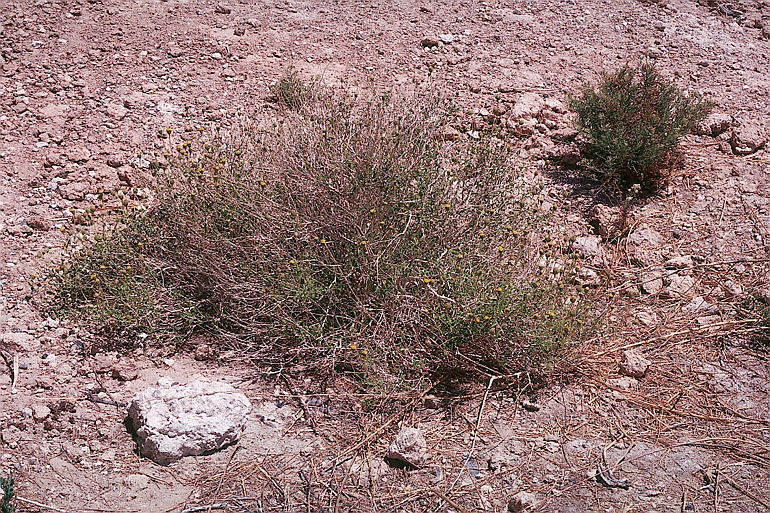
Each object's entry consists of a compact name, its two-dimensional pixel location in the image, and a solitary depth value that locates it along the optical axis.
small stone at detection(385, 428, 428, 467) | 2.93
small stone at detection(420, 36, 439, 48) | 5.46
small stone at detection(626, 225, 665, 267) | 4.02
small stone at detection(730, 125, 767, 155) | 4.71
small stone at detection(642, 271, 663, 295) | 3.85
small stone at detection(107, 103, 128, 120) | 4.63
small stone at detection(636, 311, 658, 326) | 3.67
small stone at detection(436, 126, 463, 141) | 4.55
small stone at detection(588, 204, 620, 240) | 4.20
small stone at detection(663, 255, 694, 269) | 3.98
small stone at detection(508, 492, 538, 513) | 2.76
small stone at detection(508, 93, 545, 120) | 4.87
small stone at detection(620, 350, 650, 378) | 3.38
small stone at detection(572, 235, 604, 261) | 3.99
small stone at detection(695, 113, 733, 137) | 4.86
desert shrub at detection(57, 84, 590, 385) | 3.26
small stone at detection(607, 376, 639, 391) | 3.32
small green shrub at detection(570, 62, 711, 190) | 4.34
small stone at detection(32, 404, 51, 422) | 3.07
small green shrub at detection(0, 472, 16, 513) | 2.58
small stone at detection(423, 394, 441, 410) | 3.21
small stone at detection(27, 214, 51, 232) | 3.97
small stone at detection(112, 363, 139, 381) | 3.33
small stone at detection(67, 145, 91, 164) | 4.34
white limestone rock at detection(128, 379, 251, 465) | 2.92
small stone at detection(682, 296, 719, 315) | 3.74
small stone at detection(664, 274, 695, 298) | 3.81
